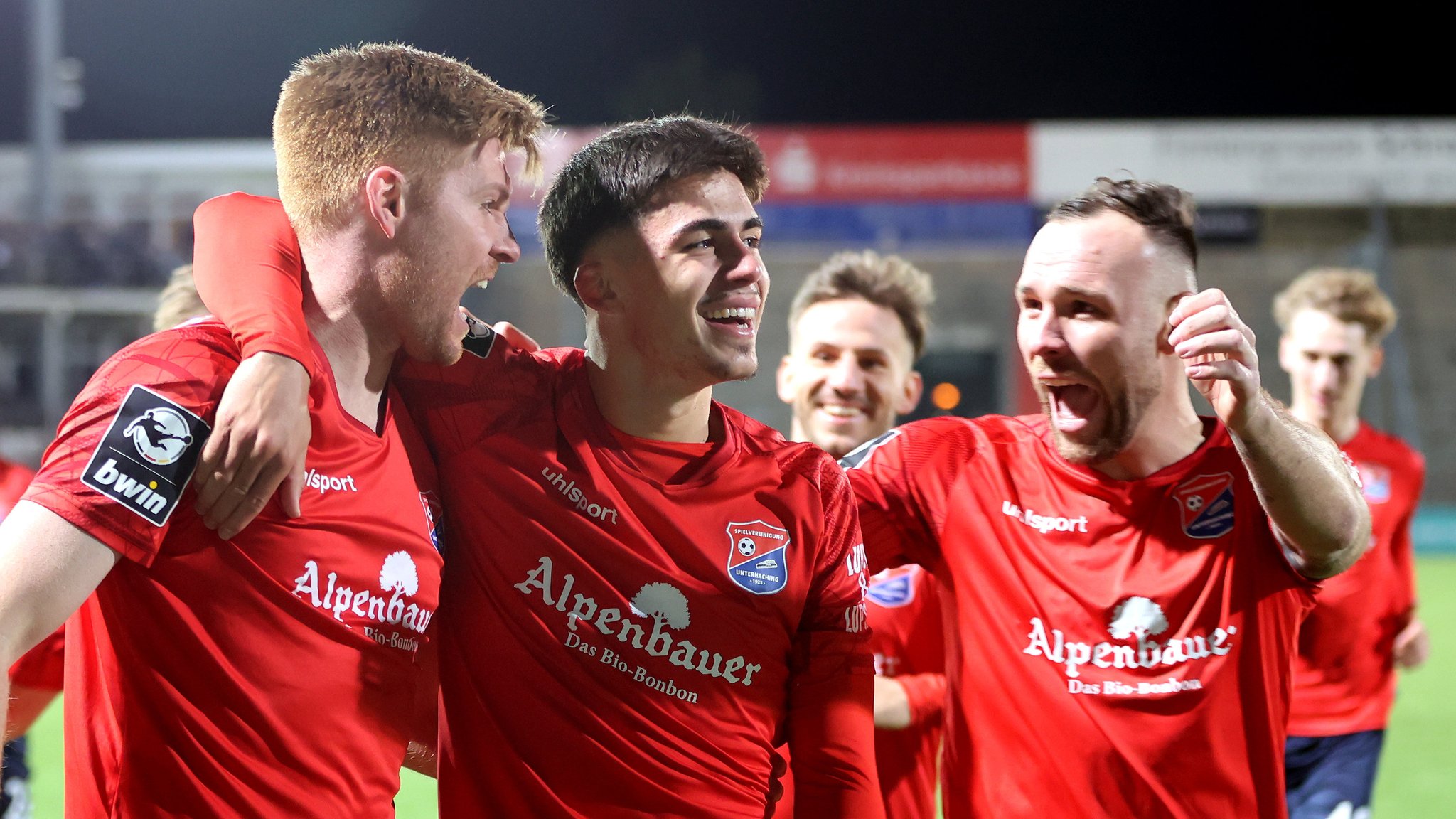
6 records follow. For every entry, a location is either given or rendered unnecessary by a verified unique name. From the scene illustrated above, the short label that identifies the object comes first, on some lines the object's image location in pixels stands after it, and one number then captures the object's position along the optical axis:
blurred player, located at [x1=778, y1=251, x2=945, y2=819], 3.09
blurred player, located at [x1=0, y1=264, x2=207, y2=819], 3.03
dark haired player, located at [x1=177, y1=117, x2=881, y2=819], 2.08
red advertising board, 17.55
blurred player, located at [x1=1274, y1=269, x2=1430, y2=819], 4.68
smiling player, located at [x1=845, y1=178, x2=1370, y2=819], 2.27
